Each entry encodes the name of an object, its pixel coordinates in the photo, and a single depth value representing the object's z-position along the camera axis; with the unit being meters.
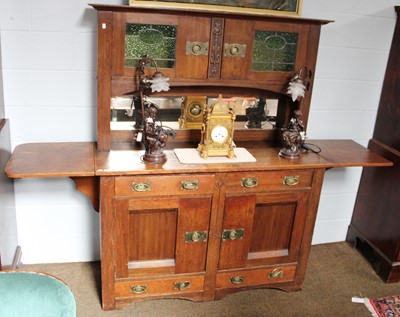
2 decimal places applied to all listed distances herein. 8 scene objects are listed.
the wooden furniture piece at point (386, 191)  2.77
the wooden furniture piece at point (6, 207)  2.25
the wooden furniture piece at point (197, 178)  2.19
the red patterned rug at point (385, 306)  2.55
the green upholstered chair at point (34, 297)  1.40
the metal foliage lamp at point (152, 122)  2.19
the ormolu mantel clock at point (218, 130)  2.31
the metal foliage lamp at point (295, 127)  2.38
